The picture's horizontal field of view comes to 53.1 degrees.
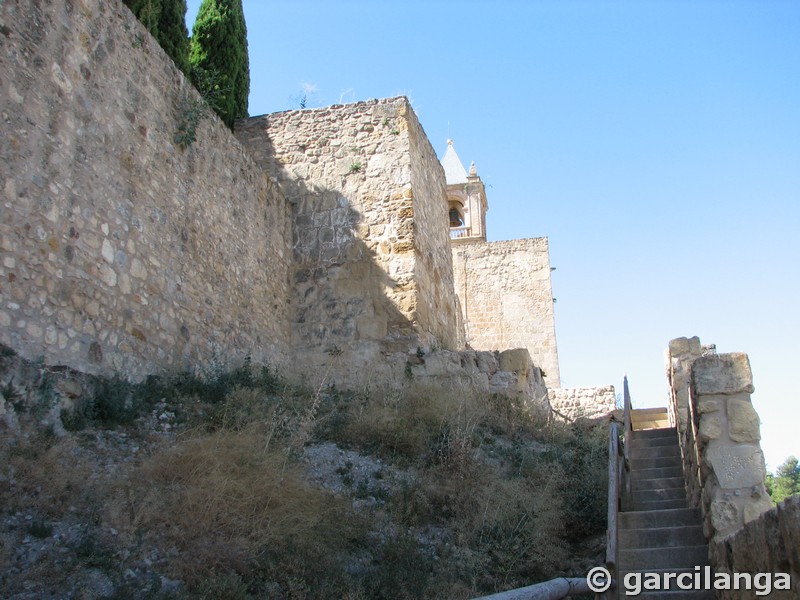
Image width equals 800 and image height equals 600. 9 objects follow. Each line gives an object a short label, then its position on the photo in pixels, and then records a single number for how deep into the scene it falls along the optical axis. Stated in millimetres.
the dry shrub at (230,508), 5074
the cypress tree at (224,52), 13250
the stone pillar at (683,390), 7824
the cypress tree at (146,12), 11055
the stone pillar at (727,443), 5801
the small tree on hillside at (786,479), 21516
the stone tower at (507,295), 24906
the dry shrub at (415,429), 7949
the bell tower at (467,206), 39000
